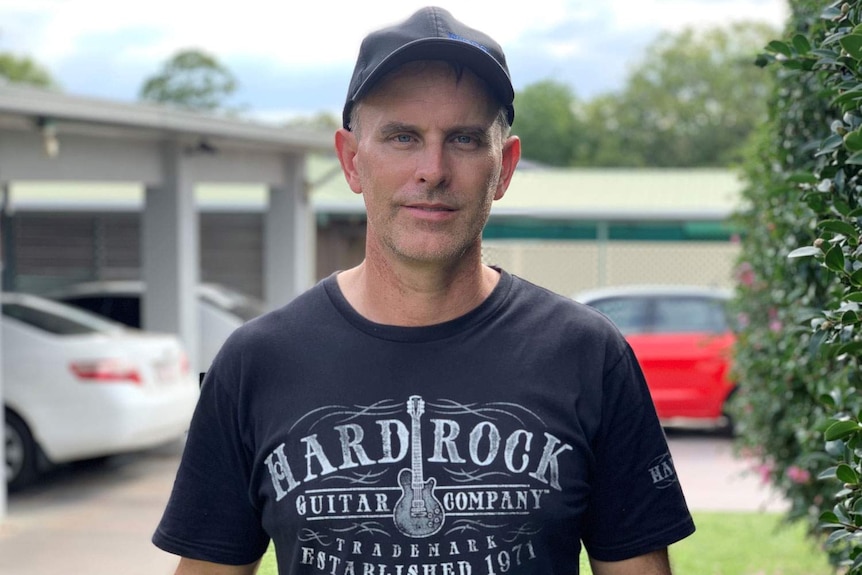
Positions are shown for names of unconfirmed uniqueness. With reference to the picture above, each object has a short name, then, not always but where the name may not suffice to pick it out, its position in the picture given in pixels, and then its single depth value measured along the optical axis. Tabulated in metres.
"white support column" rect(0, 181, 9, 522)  8.34
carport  9.02
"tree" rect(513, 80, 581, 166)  40.28
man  1.88
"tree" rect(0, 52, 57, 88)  59.22
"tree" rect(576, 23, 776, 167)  54.28
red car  12.16
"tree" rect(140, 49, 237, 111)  62.84
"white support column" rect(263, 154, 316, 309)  14.42
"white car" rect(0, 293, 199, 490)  9.17
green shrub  2.01
